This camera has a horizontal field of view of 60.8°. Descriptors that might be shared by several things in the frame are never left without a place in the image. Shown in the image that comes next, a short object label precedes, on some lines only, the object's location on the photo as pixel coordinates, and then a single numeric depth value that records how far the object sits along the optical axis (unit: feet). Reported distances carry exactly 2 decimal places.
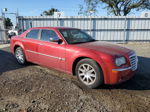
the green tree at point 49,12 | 140.87
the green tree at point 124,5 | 62.47
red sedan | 9.87
